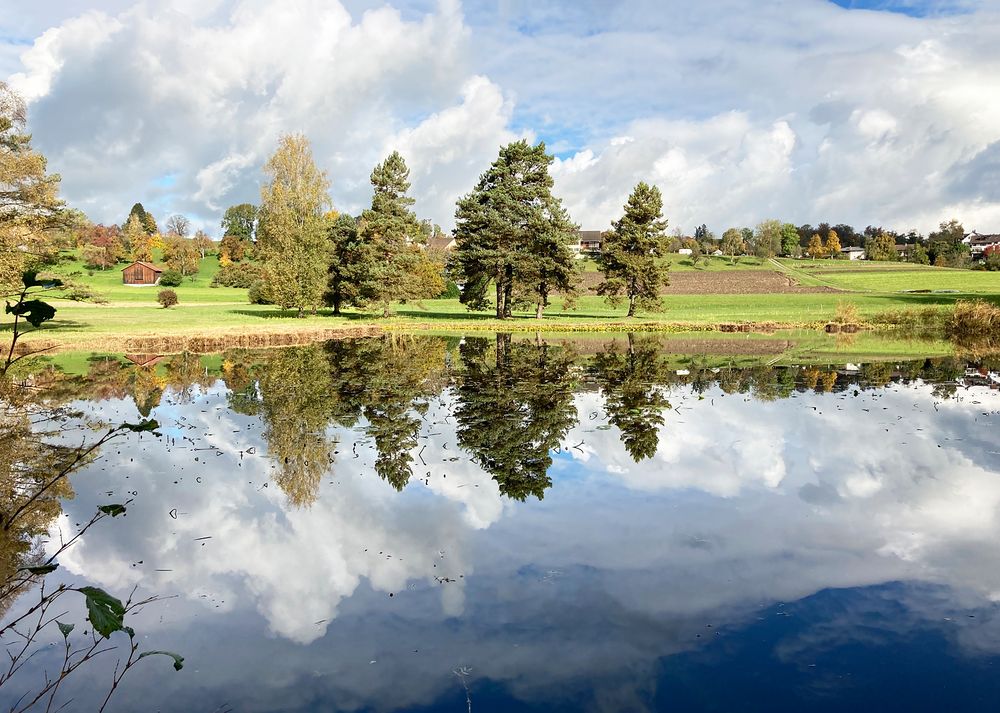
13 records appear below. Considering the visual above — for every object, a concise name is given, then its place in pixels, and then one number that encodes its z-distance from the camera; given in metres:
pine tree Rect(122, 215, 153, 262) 122.75
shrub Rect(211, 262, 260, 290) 100.44
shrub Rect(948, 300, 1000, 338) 43.25
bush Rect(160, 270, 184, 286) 101.44
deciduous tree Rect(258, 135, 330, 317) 52.75
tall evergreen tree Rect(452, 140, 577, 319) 52.66
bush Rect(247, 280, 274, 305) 68.88
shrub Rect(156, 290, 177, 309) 63.28
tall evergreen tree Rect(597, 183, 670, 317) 53.91
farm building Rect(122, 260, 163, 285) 107.31
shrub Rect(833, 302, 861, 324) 48.91
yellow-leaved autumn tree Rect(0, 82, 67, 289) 36.06
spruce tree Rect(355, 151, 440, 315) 53.97
